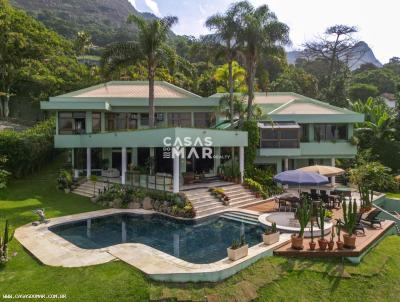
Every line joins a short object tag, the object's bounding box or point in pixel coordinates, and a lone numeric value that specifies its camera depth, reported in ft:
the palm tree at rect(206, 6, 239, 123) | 87.40
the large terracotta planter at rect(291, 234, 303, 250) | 40.93
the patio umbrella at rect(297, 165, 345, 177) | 65.78
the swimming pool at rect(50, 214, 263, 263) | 43.60
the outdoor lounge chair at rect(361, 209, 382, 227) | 51.85
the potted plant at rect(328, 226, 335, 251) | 40.16
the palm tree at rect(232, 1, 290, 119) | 85.66
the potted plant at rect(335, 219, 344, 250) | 40.14
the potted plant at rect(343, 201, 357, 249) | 39.99
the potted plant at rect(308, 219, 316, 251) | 40.63
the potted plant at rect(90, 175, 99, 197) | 83.57
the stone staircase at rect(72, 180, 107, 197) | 81.76
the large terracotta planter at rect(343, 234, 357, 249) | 40.01
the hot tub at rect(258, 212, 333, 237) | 48.52
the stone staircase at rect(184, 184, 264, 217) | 64.54
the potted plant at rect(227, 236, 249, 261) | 37.48
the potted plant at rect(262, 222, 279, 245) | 42.83
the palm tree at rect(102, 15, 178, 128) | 83.15
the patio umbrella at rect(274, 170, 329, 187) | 53.62
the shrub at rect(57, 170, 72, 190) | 86.53
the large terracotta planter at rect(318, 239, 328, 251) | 40.22
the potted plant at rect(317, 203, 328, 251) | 39.70
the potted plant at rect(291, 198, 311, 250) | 40.60
